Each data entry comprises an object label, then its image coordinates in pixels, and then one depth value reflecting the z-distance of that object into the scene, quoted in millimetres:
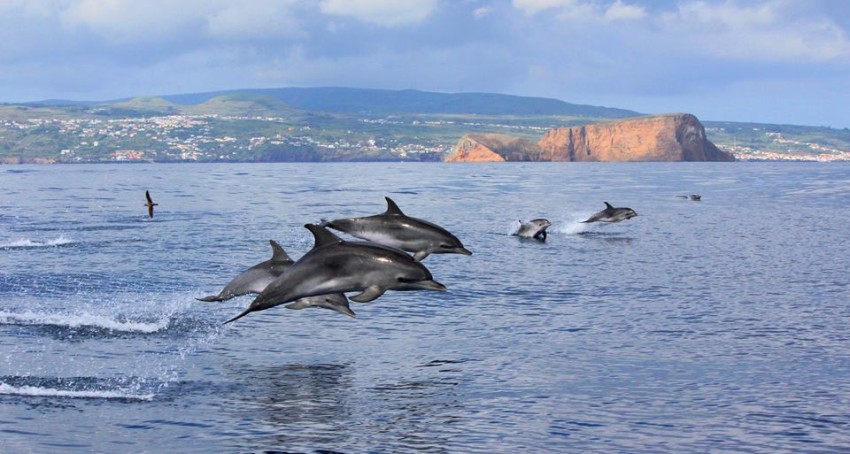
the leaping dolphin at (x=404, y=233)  15672
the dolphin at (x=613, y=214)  54844
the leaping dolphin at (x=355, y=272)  13125
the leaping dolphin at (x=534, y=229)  49562
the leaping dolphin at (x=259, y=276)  18484
